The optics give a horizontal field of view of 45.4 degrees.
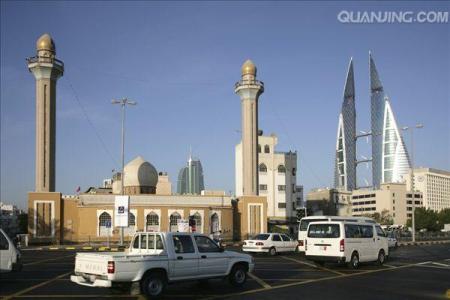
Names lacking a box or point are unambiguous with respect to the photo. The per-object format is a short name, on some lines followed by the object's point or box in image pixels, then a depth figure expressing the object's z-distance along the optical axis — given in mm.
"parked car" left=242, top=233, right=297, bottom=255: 31688
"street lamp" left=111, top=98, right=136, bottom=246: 44912
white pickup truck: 13297
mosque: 57938
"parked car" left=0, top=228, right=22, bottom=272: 15930
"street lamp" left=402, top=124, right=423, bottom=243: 48144
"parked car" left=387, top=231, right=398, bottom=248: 38631
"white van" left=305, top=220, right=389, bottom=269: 21609
